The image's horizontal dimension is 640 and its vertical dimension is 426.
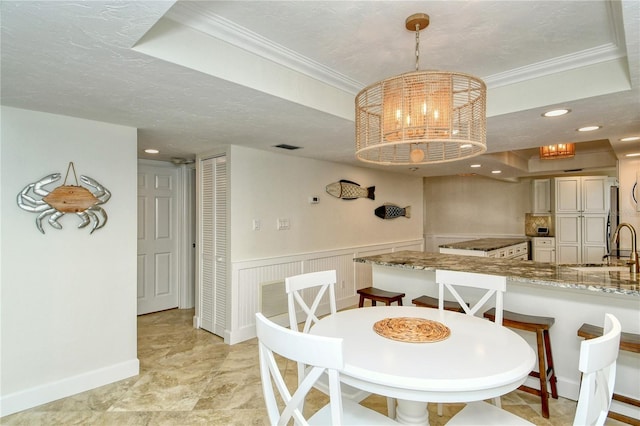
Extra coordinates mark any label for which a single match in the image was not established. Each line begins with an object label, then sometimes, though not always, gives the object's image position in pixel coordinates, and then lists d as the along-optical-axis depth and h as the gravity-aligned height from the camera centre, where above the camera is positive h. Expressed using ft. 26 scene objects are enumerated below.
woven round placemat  5.58 -2.03
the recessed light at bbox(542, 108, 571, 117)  7.79 +2.34
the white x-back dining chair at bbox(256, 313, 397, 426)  3.59 -1.72
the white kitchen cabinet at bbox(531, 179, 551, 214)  22.07 +1.09
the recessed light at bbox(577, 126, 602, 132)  9.32 +2.33
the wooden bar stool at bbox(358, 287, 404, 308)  10.10 -2.49
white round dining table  4.20 -2.05
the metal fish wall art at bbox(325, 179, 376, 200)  15.64 +1.15
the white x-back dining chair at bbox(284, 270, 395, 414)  7.34 -1.87
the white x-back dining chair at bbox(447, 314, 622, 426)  3.48 -1.80
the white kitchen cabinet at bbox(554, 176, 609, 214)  19.76 +1.08
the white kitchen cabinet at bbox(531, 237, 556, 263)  21.38 -2.28
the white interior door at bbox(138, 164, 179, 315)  14.98 -1.03
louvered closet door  12.35 -1.10
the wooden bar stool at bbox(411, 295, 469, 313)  9.19 -2.50
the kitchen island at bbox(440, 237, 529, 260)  15.01 -1.64
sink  9.40 -1.62
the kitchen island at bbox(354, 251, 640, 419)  7.36 -2.09
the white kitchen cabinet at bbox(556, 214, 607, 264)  19.75 -1.50
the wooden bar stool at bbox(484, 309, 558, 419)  7.45 -2.91
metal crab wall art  7.98 +0.37
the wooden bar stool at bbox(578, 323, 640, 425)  6.50 -2.53
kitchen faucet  8.39 -1.23
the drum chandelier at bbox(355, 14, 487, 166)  4.93 +1.52
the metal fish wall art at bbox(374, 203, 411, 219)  18.53 +0.15
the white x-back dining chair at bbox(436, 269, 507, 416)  7.27 -1.56
